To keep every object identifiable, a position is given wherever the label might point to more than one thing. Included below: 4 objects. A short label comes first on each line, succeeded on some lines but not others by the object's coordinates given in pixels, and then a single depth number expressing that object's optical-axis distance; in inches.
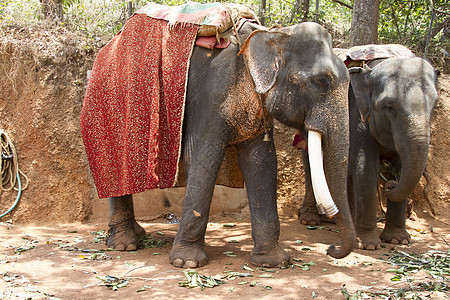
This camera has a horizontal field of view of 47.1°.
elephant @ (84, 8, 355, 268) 150.8
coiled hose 242.7
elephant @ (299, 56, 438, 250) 181.0
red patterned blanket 172.1
